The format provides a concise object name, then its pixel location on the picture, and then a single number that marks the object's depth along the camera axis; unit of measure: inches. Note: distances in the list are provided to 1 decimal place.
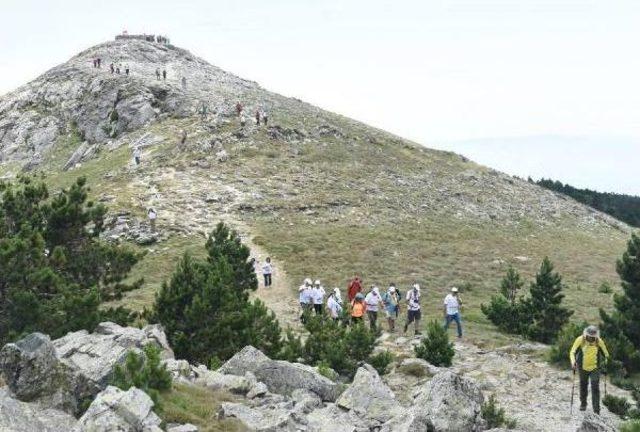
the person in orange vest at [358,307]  937.5
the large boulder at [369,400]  500.1
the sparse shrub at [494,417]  573.6
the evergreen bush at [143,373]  450.0
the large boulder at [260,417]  441.1
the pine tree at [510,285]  1189.1
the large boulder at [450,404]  458.6
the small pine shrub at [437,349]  826.2
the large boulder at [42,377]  451.8
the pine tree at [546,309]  1034.1
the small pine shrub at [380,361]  770.2
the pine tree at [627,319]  813.2
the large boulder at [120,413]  369.7
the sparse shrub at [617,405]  660.1
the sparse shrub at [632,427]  464.6
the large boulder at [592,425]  413.7
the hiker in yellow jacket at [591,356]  560.4
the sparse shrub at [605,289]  1481.1
